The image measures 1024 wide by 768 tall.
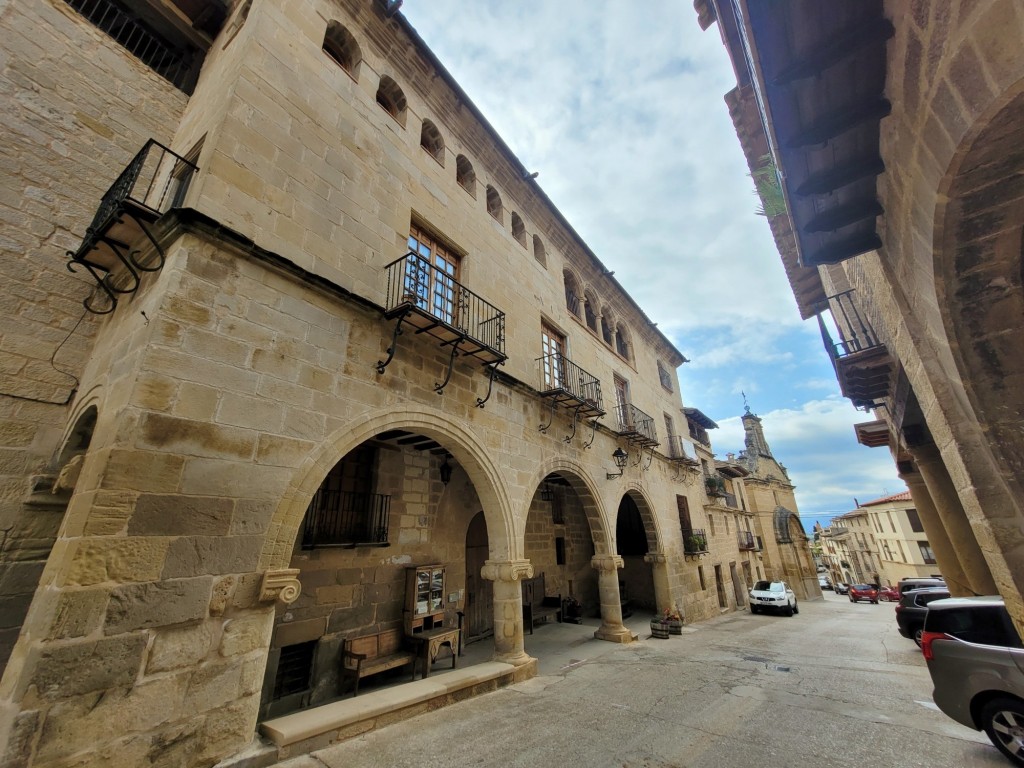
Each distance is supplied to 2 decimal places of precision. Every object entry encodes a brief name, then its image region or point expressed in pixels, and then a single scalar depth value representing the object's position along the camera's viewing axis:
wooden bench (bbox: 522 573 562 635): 9.49
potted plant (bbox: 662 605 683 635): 9.63
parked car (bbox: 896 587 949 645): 8.70
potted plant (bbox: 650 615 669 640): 9.46
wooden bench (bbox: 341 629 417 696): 5.33
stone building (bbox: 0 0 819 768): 3.01
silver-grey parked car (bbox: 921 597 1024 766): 3.42
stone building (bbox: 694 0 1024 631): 1.92
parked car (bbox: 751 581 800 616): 15.26
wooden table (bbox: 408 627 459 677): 5.70
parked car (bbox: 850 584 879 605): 25.88
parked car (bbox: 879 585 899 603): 27.24
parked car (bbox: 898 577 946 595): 12.08
